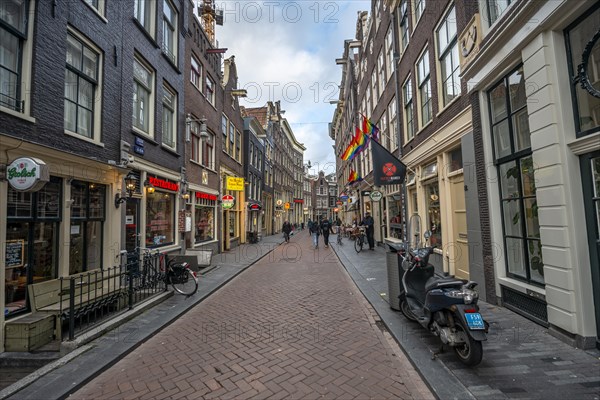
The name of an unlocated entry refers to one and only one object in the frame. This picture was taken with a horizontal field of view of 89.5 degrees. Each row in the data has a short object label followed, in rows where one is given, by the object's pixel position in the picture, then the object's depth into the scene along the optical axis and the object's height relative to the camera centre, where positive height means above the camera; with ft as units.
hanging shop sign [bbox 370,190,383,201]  49.96 +4.02
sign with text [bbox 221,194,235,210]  51.26 +3.92
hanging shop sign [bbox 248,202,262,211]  75.46 +4.34
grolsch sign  14.29 +2.70
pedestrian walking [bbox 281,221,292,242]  75.56 -1.92
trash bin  17.84 -3.29
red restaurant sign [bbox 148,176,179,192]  31.07 +4.72
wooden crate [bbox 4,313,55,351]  14.48 -4.99
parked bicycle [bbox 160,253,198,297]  24.73 -4.16
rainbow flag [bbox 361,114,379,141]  33.67 +10.08
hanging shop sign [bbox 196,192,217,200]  45.26 +4.62
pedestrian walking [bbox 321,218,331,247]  62.08 -1.64
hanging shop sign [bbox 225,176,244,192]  54.34 +7.37
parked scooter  10.91 -3.83
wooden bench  16.20 -4.13
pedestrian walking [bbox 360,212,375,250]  51.73 -1.47
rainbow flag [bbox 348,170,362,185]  61.31 +9.00
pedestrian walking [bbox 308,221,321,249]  62.23 -1.84
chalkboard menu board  15.66 -1.12
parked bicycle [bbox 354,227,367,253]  50.75 -3.40
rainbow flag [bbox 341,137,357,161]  42.83 +10.37
